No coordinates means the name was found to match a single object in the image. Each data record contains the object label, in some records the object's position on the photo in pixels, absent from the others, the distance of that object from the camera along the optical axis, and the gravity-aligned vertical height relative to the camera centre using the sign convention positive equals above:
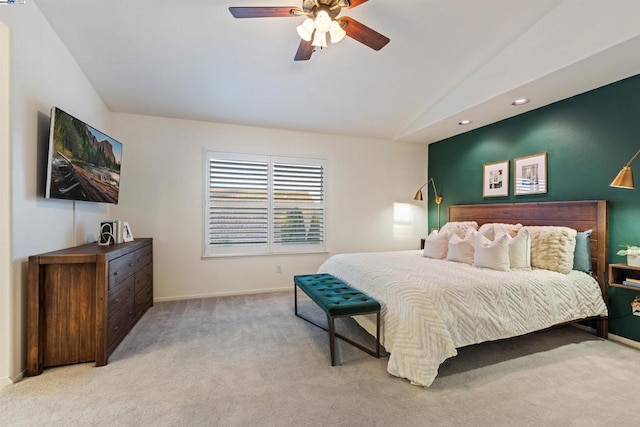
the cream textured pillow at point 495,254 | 2.87 -0.39
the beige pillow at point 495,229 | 3.41 -0.17
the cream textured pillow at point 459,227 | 3.91 -0.17
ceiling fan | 1.93 +1.33
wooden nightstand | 2.69 -0.55
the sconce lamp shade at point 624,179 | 2.57 +0.32
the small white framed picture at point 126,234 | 3.18 -0.22
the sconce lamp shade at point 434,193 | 5.00 +0.33
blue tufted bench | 2.35 -0.72
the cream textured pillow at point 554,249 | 2.88 -0.33
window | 4.27 +0.14
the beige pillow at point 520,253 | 2.95 -0.38
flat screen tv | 2.32 +0.47
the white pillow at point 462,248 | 3.24 -0.37
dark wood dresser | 2.15 -0.72
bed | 2.11 -0.69
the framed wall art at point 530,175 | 3.52 +0.50
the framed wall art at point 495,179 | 3.96 +0.50
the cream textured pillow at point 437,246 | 3.58 -0.38
